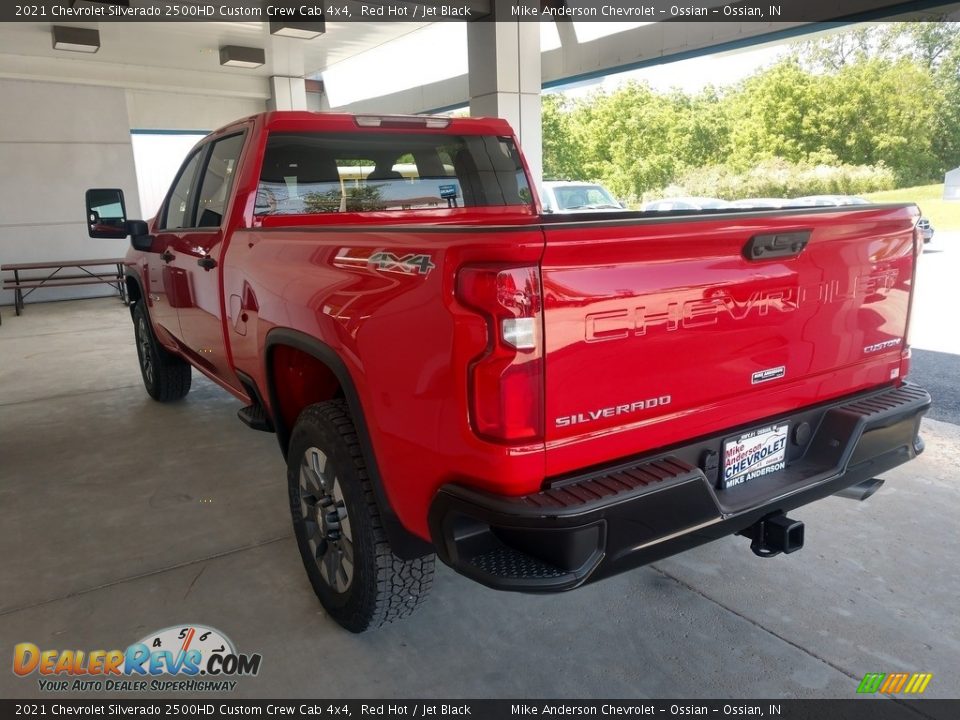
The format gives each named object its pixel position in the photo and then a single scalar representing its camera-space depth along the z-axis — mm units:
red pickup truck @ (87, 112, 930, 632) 1744
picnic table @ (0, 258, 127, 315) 12050
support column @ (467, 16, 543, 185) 9602
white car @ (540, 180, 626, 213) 14117
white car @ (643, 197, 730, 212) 16219
